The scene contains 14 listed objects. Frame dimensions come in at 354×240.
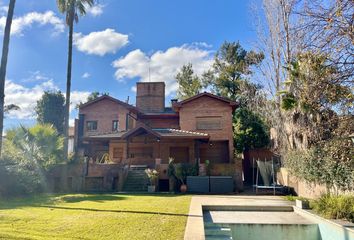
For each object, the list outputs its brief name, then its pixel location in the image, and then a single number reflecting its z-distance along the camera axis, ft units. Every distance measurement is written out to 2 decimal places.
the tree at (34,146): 58.80
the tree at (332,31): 22.92
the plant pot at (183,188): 60.85
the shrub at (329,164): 36.09
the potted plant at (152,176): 61.83
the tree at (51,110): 141.28
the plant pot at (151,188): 60.23
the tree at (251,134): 95.61
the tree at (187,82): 142.06
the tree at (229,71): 121.80
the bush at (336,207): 30.45
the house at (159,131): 78.07
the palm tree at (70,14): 73.84
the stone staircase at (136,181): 62.40
